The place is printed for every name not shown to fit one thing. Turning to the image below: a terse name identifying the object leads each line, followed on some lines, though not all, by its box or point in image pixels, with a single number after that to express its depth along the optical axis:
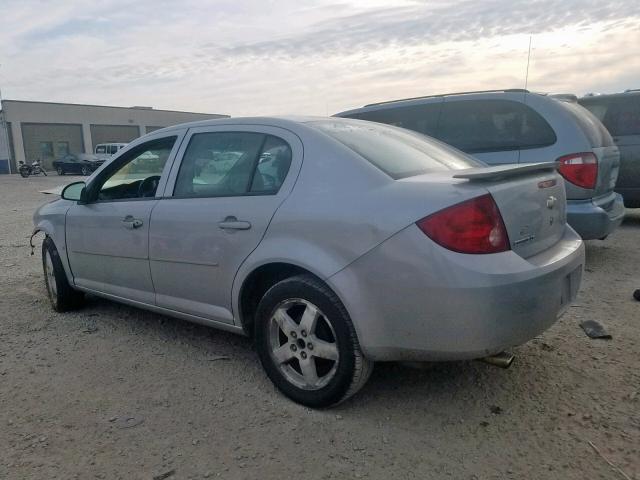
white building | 42.34
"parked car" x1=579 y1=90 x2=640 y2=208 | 7.38
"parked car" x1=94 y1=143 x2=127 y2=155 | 35.72
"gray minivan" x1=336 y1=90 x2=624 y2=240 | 5.03
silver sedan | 2.38
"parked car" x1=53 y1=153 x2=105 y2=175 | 35.78
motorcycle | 34.16
